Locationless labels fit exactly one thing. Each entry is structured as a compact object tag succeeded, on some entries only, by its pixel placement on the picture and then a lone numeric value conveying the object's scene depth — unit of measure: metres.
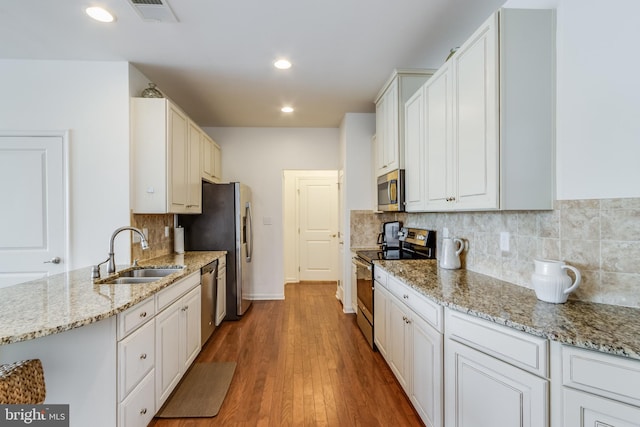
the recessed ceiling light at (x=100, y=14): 1.90
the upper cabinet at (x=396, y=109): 2.73
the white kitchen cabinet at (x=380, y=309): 2.45
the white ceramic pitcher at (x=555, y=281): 1.37
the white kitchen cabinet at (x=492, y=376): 1.11
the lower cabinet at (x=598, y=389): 0.93
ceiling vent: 1.82
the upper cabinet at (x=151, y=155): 2.62
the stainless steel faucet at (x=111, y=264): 2.03
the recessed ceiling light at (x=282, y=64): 2.58
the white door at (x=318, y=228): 5.77
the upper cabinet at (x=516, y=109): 1.52
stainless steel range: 2.78
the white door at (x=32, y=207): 2.45
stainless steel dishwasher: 2.84
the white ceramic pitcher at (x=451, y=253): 2.26
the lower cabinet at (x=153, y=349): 1.55
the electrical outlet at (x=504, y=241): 1.86
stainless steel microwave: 2.74
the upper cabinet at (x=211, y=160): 3.70
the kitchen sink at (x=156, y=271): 2.47
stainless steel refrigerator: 3.63
